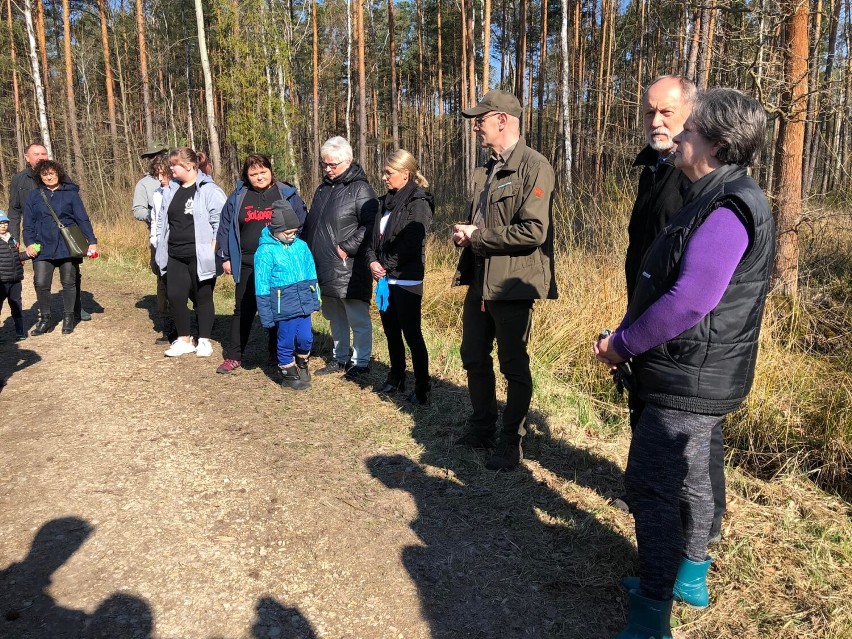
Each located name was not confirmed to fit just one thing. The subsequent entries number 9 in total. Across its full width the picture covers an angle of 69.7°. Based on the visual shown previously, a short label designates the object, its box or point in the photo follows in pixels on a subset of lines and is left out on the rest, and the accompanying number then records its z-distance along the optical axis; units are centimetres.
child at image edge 587
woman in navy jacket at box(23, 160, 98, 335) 668
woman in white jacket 564
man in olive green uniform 329
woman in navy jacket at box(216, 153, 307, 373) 543
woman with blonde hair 457
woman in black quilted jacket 512
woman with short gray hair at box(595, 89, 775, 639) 188
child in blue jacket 498
